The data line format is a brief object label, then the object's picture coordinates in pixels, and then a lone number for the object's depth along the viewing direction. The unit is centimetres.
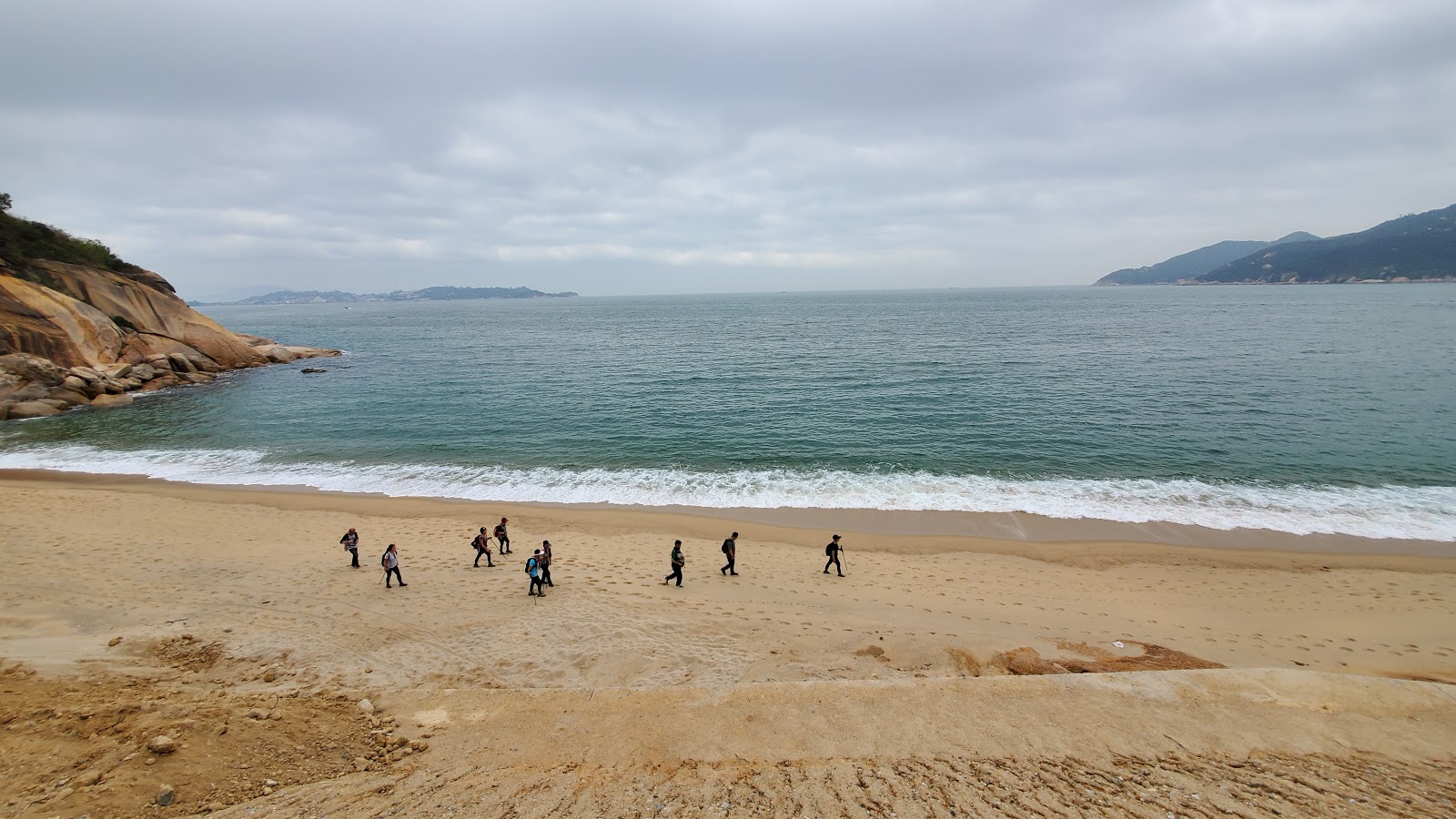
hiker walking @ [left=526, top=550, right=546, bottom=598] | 1472
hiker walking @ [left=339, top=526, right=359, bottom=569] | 1617
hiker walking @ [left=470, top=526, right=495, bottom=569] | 1659
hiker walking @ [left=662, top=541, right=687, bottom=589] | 1516
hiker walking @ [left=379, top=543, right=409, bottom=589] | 1497
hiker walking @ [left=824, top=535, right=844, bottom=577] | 1642
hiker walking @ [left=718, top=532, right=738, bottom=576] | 1623
